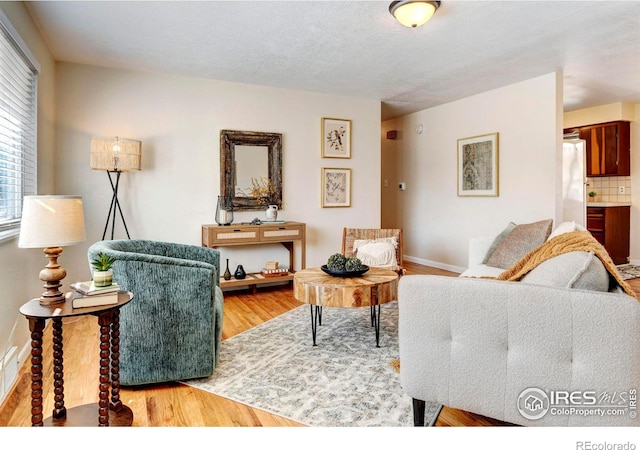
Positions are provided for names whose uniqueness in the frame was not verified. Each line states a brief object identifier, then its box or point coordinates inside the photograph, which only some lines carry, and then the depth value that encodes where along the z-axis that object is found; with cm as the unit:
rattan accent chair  407
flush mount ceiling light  250
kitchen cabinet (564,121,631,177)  569
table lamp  153
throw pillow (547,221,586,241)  240
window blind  233
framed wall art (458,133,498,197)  484
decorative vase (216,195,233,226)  418
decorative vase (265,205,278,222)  448
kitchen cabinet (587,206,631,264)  559
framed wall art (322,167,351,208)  493
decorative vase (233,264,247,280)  426
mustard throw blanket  149
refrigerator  480
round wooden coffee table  246
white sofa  126
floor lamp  350
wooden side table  150
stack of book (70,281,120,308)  158
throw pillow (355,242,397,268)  383
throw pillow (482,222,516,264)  356
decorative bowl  272
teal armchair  201
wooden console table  403
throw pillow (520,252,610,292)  144
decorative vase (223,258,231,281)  419
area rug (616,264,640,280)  501
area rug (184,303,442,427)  187
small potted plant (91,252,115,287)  169
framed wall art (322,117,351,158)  490
